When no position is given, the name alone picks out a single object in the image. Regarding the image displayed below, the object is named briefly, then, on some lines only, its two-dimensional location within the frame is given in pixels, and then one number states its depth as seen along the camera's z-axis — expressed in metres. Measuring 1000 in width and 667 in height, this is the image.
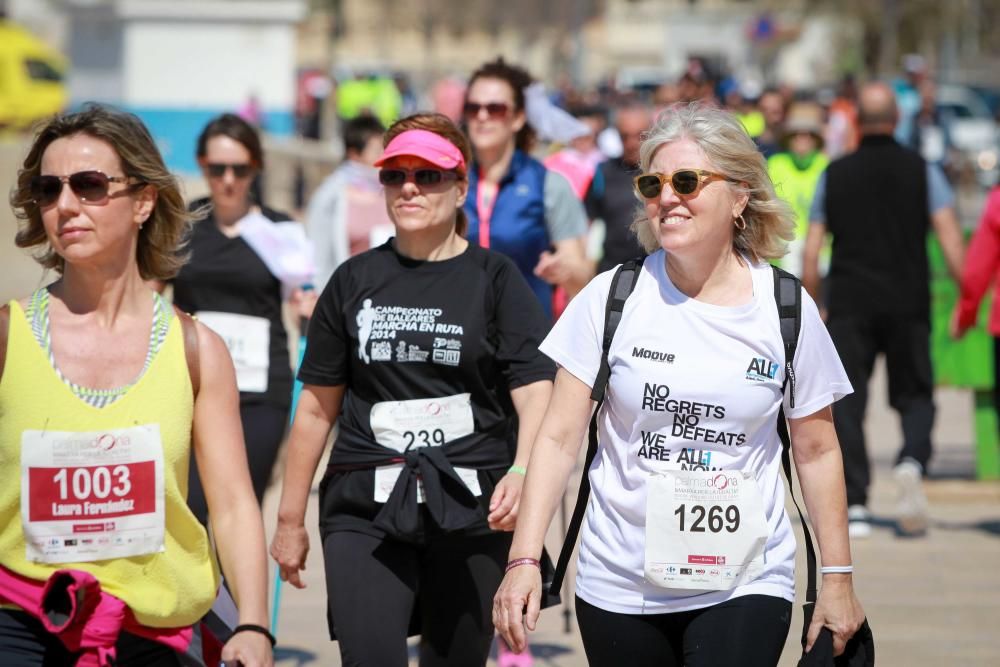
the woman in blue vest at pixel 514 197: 13.20
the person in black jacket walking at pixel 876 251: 16.74
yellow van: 76.66
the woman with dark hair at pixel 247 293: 12.61
